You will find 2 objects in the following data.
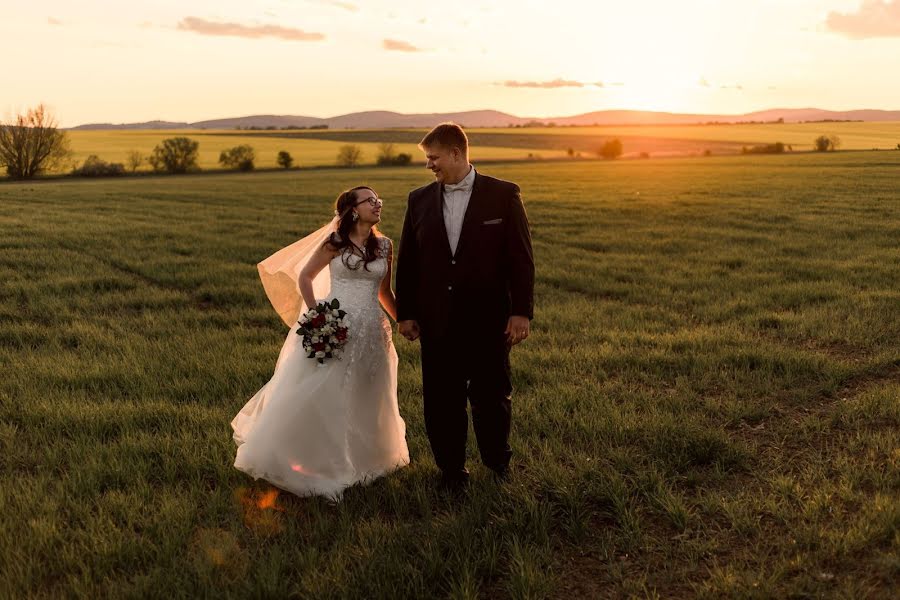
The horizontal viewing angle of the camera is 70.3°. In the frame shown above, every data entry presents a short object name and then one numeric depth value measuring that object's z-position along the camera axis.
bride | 4.80
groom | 4.55
